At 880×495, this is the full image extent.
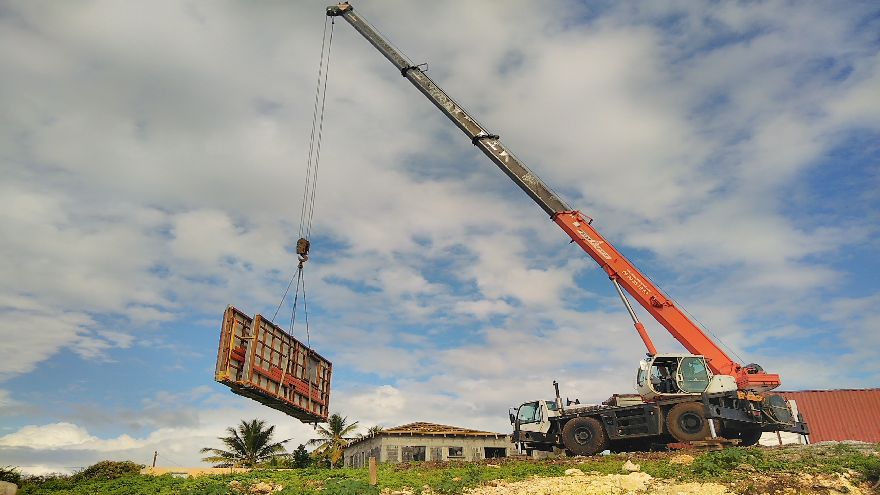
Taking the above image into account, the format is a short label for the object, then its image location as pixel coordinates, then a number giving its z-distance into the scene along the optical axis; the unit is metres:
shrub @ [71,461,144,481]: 22.38
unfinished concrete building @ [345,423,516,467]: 34.34
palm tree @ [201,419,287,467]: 44.25
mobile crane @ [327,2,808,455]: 19.23
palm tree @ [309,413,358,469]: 45.28
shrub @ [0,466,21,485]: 22.50
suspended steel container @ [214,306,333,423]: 14.56
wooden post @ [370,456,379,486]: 15.43
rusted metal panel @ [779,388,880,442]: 30.16
